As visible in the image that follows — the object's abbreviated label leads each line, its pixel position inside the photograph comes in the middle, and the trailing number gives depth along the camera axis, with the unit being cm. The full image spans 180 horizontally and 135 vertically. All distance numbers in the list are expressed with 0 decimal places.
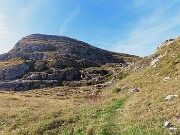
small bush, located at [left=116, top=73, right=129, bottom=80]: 3074
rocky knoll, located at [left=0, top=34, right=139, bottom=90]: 5221
